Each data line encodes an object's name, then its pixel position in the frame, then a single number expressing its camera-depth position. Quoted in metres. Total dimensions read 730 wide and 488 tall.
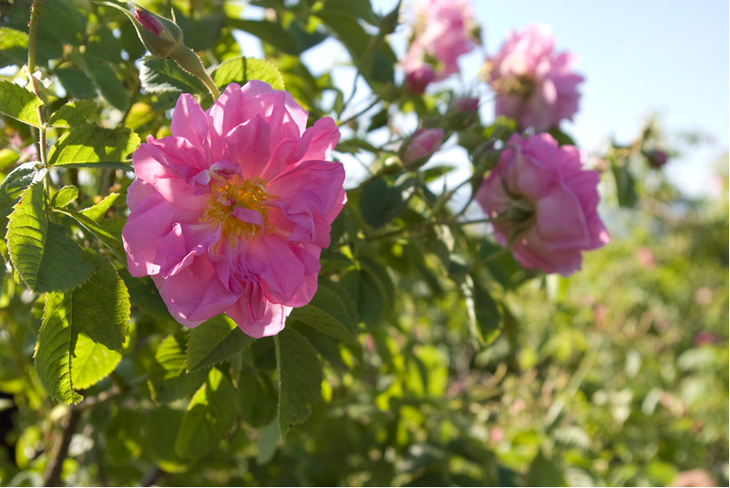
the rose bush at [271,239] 0.27
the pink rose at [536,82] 0.51
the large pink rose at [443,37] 0.59
